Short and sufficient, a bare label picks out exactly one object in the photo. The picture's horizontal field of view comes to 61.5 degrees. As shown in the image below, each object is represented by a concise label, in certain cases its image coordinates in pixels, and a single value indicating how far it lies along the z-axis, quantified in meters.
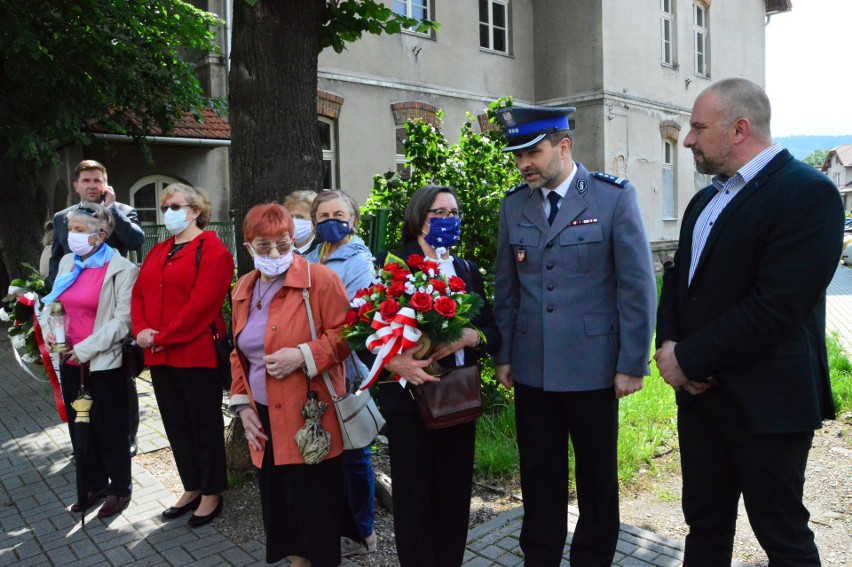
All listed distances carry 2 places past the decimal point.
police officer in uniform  3.15
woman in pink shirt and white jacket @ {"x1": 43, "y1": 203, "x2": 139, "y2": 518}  4.58
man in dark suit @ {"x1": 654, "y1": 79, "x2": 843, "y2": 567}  2.62
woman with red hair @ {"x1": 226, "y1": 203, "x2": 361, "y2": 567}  3.38
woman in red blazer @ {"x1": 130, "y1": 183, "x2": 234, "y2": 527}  4.30
